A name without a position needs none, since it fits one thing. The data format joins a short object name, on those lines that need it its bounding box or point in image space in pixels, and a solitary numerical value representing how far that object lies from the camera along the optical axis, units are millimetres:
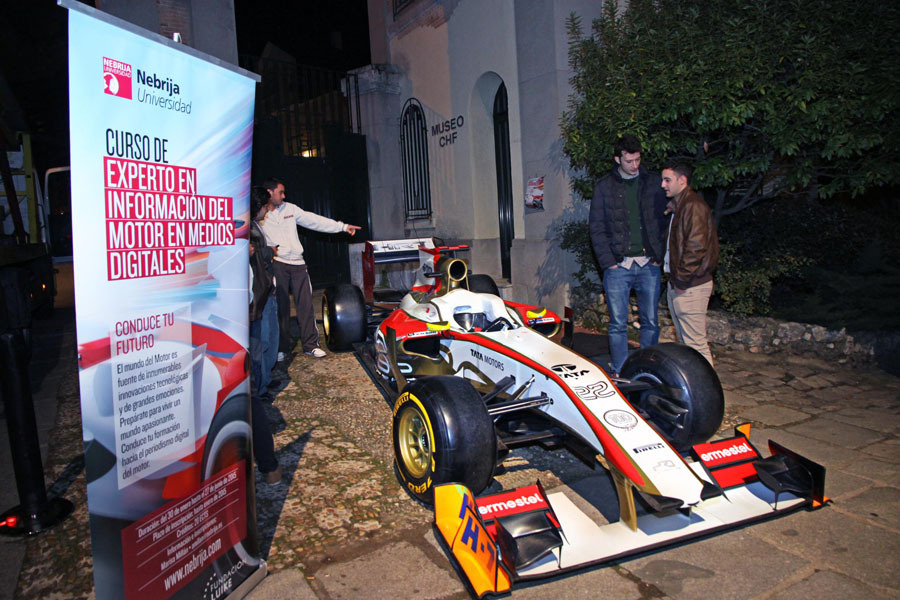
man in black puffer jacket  4957
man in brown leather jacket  4559
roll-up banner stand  1920
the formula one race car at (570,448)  2672
